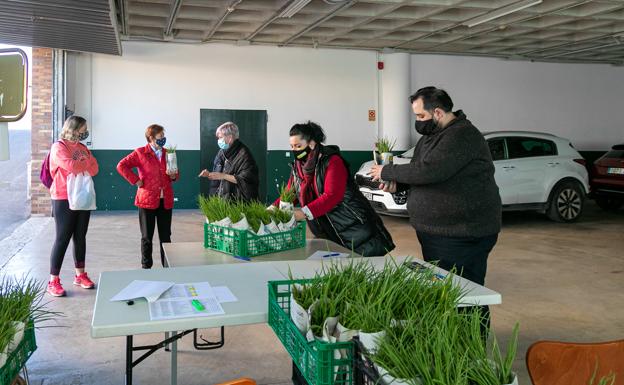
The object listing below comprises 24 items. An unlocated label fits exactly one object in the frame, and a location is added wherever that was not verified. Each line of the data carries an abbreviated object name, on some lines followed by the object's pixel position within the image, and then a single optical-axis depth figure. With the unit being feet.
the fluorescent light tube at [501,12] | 29.58
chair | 5.99
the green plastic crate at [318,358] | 4.92
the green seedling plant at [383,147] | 12.70
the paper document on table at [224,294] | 7.70
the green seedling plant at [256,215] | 11.76
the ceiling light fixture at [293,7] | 28.76
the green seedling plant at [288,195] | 13.47
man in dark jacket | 10.46
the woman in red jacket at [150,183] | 17.93
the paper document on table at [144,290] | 7.54
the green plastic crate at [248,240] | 11.36
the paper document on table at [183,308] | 6.95
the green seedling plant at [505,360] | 4.06
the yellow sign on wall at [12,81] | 5.07
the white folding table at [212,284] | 6.67
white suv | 31.83
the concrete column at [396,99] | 41.45
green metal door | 38.81
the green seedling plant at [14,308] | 5.20
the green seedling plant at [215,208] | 12.10
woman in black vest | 12.73
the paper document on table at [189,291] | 7.78
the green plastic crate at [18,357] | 5.03
